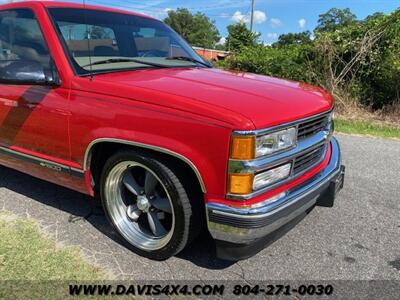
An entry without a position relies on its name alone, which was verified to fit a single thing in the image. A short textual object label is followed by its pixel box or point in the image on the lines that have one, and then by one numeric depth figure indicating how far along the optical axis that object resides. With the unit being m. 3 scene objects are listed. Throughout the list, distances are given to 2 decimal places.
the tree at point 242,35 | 22.30
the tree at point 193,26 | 75.62
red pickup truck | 2.53
